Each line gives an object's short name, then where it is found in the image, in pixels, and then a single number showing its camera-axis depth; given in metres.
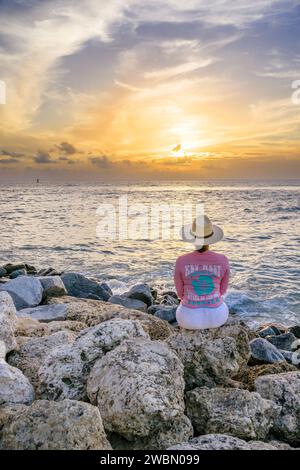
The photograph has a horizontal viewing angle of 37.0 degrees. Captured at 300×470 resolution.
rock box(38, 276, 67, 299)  9.80
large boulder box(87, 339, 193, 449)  3.60
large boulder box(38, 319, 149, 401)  4.27
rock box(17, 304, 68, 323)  7.34
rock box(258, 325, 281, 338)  8.69
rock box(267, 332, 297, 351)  8.00
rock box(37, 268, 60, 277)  14.06
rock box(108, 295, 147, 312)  10.43
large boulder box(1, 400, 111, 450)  3.23
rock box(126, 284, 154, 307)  11.08
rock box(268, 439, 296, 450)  3.77
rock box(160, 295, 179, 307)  11.34
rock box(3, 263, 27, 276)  14.89
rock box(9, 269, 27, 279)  13.94
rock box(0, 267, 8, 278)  14.34
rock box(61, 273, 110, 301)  11.28
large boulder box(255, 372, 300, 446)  4.19
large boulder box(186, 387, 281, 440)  3.91
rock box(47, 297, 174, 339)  5.61
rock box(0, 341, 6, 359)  4.87
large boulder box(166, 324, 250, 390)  4.63
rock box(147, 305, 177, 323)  9.44
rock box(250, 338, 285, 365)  6.23
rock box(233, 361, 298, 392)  5.06
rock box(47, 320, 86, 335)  6.20
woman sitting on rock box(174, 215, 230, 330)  5.01
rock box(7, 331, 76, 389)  4.86
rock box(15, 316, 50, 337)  6.01
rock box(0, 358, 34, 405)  4.12
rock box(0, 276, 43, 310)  8.98
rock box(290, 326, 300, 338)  8.70
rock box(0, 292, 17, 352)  5.09
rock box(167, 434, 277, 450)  3.38
